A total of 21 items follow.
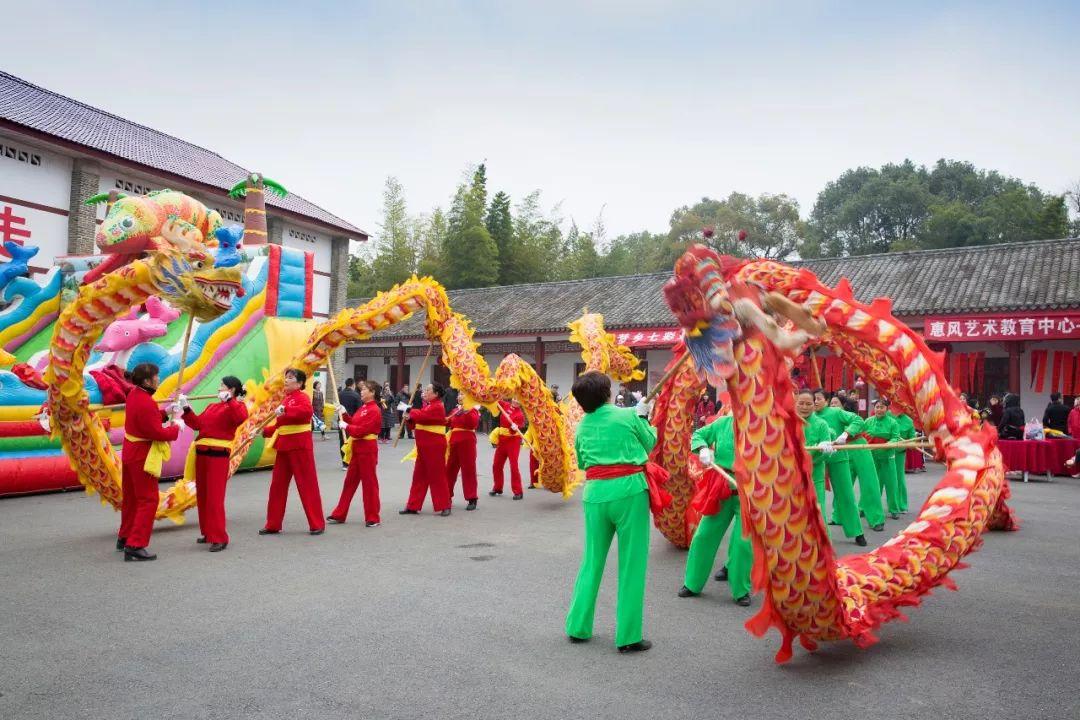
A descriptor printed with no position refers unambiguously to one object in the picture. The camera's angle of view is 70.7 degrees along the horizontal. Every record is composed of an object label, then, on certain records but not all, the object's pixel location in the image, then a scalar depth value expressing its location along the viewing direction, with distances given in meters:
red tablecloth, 11.08
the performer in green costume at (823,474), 5.68
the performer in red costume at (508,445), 9.04
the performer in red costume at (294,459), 6.57
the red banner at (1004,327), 13.08
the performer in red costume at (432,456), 7.64
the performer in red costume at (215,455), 5.98
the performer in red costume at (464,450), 8.20
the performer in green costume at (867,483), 7.12
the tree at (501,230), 29.48
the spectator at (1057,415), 11.91
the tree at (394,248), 28.70
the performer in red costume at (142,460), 5.59
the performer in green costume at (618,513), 3.73
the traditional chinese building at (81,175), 12.45
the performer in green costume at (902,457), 8.03
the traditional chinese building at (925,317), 13.86
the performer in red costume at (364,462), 7.10
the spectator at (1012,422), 11.55
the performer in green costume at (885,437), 7.88
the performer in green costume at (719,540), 4.62
